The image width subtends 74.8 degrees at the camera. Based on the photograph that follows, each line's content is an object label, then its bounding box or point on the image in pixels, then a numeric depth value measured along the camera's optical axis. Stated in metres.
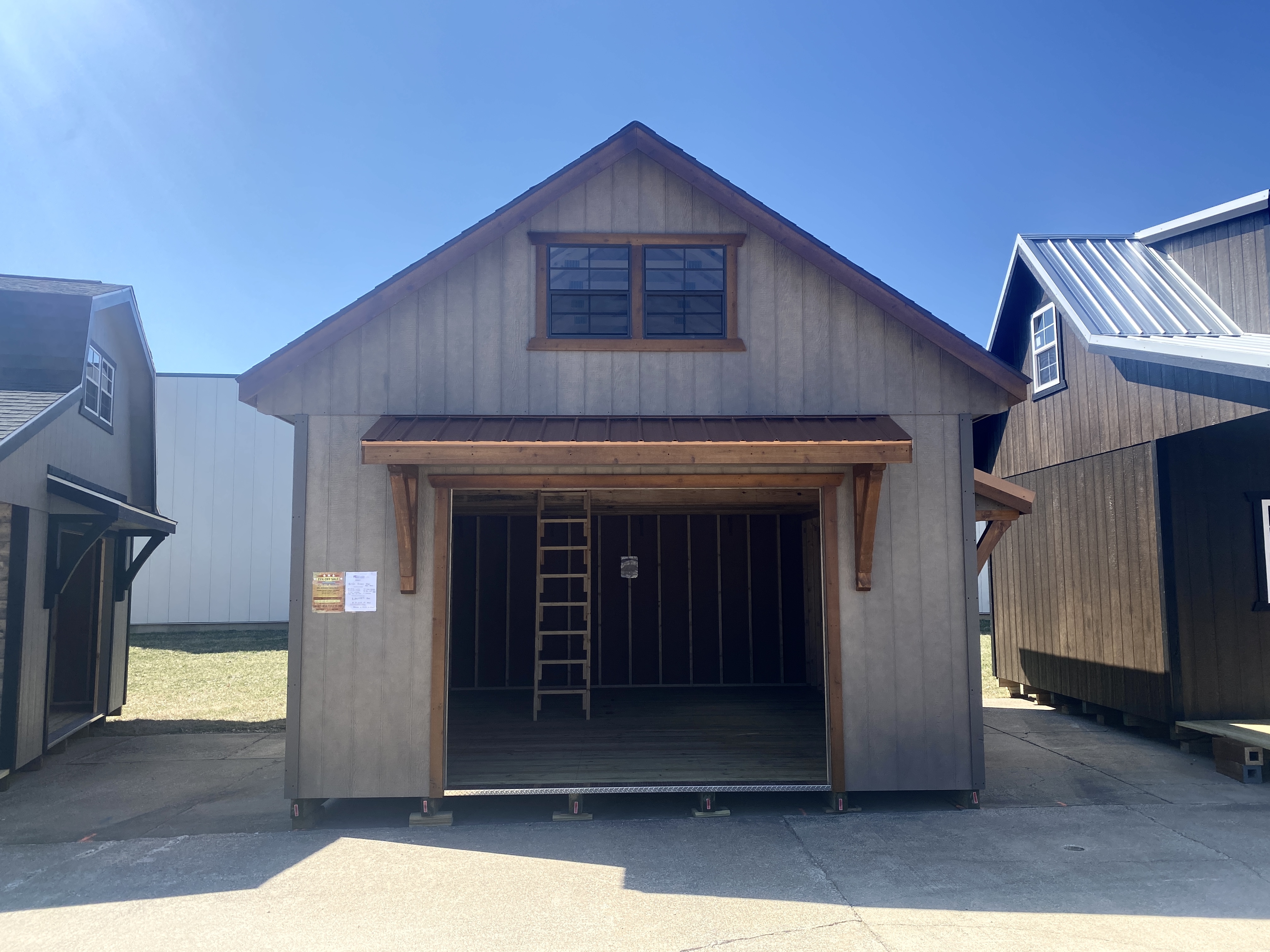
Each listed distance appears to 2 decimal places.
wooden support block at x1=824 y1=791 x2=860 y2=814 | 7.12
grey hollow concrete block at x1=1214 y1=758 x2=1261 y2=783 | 8.12
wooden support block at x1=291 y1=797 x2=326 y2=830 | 6.94
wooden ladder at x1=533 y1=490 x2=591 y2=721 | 10.67
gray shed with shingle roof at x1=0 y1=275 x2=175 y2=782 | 8.52
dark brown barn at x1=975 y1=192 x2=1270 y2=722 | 9.45
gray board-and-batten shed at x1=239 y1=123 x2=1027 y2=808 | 7.04
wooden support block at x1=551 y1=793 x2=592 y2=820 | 7.05
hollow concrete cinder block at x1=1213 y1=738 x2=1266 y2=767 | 8.13
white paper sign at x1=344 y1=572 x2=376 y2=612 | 7.14
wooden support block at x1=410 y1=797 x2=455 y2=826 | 6.95
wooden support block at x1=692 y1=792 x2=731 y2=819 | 7.10
